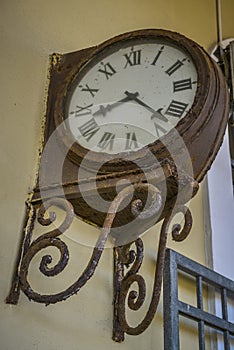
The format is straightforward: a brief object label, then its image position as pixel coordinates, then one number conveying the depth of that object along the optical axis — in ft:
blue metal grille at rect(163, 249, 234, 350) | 2.86
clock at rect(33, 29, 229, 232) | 2.52
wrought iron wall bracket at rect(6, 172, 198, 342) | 2.39
